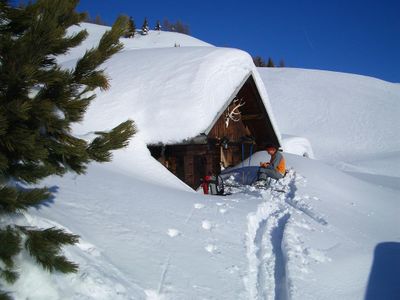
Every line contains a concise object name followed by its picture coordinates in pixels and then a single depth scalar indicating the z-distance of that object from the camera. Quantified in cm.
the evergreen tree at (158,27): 8400
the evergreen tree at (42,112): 210
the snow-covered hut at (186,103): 1069
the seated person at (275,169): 1045
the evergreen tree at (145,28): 7203
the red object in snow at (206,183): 1012
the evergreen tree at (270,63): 7712
